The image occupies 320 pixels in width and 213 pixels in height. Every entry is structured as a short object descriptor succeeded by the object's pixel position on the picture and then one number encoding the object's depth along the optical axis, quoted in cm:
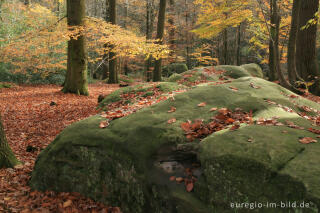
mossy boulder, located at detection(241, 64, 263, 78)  1521
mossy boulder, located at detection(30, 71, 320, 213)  227
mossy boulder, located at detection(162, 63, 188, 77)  2292
